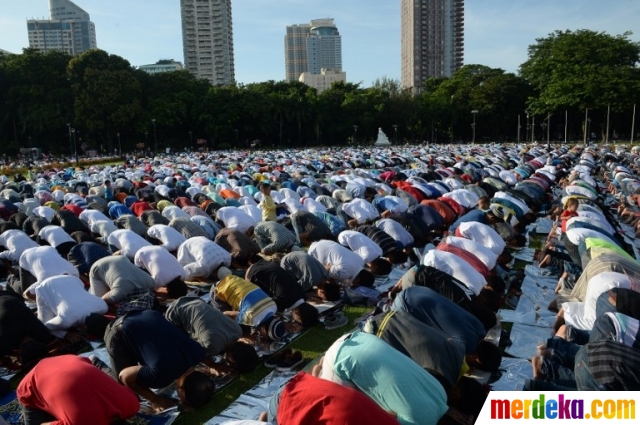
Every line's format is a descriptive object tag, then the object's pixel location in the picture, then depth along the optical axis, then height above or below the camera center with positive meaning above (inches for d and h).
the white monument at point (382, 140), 1793.8 -9.2
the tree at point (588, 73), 1470.2 +171.0
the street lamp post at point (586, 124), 1514.8 +22.3
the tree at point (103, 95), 1654.8 +152.8
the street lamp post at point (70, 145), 1684.3 -2.1
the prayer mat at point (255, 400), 165.6 -82.7
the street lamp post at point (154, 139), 1724.2 +12.5
